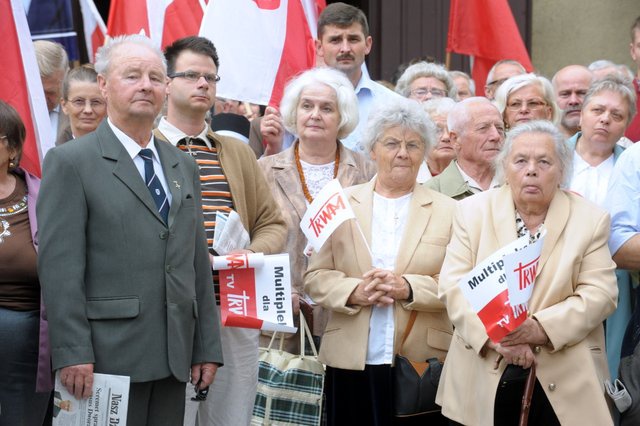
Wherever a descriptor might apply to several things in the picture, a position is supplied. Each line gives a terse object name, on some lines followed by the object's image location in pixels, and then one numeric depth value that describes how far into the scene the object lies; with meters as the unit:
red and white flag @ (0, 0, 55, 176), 9.46
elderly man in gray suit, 7.44
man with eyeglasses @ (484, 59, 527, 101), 13.72
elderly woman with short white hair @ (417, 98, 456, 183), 11.69
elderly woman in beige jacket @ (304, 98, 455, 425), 9.52
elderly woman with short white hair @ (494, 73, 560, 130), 11.97
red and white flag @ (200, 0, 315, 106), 11.95
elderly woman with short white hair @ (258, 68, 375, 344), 10.39
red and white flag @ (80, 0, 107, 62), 14.00
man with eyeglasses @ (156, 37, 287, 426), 9.20
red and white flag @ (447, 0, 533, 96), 14.78
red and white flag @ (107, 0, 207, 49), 12.63
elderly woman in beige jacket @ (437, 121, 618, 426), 8.66
